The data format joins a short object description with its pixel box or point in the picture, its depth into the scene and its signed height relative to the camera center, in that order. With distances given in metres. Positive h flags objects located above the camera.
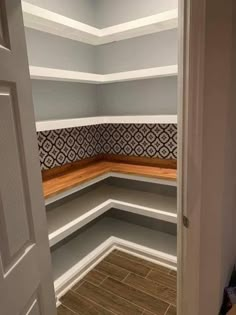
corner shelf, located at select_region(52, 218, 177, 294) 1.92 -1.23
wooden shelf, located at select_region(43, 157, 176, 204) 1.72 -0.50
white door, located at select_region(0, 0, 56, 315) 0.63 -0.19
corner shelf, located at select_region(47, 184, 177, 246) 1.78 -0.80
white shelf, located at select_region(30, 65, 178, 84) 1.54 +0.34
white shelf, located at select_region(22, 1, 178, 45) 1.44 +0.66
